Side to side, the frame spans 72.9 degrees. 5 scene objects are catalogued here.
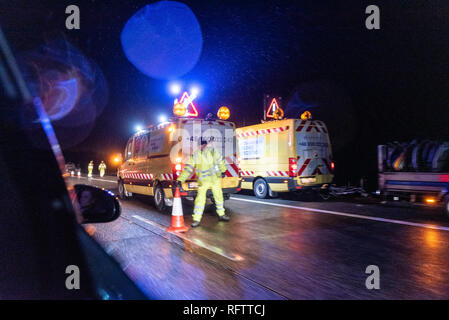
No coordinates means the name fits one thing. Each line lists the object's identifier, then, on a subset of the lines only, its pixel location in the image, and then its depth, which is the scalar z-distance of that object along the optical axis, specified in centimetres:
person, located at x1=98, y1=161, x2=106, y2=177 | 2655
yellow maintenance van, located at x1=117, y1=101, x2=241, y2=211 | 753
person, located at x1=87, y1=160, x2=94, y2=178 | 2620
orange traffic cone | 568
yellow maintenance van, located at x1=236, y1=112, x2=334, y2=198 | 969
